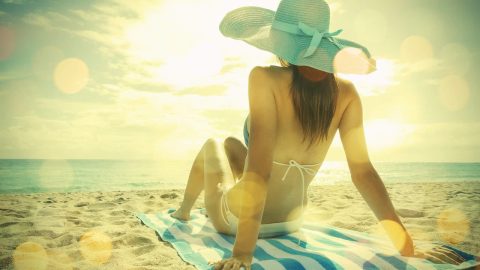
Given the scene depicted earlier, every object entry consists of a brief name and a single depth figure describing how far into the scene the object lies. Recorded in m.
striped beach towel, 1.93
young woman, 1.81
